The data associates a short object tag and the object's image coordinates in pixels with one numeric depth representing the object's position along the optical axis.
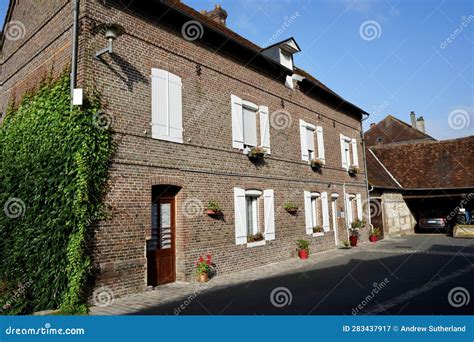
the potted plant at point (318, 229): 14.73
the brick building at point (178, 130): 8.05
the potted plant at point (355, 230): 16.98
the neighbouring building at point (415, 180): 21.75
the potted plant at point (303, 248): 13.12
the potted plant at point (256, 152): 11.79
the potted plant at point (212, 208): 9.88
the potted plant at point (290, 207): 13.03
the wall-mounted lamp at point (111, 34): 7.51
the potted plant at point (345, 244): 16.34
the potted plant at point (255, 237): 11.30
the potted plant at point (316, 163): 15.09
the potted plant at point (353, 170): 18.30
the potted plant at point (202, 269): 9.13
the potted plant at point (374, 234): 19.12
